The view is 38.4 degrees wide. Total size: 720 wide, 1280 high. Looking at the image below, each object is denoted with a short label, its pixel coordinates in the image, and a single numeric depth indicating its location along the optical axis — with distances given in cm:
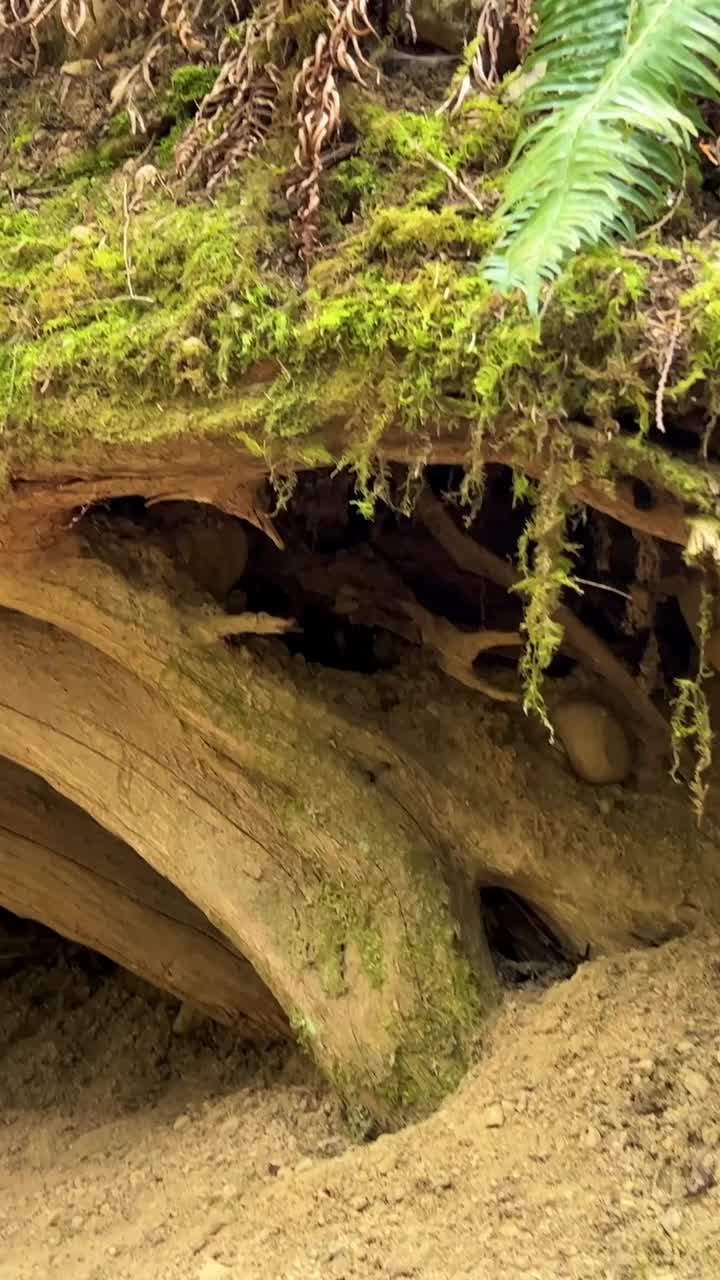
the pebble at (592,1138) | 186
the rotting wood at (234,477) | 165
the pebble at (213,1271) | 201
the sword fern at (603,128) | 156
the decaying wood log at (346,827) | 233
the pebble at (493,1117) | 202
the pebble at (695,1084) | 186
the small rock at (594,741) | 239
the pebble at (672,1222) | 166
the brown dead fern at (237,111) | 201
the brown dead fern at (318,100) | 189
